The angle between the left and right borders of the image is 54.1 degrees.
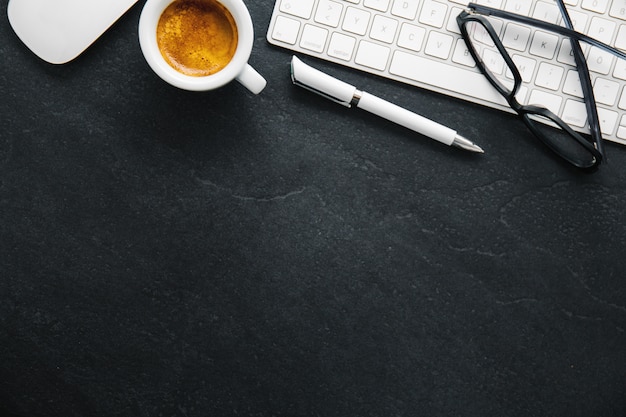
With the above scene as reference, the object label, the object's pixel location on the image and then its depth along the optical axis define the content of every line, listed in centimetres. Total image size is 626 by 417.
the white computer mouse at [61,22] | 61
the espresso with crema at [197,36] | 60
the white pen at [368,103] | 63
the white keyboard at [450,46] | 63
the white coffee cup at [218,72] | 57
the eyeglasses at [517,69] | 62
